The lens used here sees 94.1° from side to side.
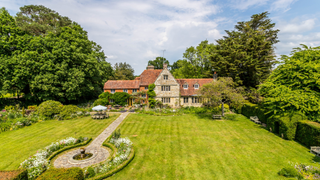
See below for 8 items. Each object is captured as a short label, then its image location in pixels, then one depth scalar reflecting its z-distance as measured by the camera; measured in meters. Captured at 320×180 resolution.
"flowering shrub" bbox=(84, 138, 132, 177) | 11.64
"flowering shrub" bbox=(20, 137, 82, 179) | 11.12
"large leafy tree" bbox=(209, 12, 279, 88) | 33.38
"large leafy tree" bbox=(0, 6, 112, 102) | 29.03
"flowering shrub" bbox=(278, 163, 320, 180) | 10.38
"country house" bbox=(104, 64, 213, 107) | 34.78
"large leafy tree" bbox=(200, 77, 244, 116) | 25.20
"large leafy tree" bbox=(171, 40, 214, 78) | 50.09
